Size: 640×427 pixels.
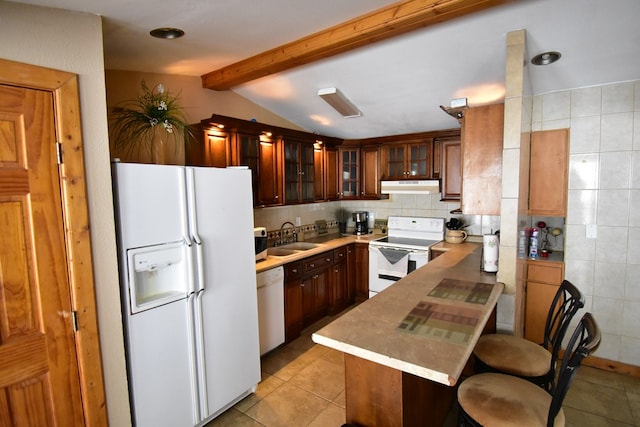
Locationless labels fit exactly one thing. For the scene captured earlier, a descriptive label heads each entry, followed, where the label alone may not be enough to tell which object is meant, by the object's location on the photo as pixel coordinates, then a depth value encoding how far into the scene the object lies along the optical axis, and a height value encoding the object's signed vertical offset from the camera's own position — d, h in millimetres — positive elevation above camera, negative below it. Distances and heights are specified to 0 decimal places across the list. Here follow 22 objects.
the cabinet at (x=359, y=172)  4461 +217
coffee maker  4730 -504
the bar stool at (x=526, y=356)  1728 -942
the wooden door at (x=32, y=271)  1438 -350
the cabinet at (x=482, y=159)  2299 +188
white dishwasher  2959 -1099
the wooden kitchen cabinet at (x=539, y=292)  2967 -992
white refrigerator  1833 -619
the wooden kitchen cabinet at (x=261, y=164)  3215 +268
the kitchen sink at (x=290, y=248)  3641 -695
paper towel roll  2412 -495
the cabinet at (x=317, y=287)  3350 -1126
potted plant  2260 +492
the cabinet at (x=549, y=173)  2898 +100
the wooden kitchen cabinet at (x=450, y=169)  3887 +205
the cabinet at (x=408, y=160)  4062 +348
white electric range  3912 -731
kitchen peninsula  1355 -690
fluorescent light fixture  3105 +880
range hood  3996 +5
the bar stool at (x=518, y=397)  1240 -945
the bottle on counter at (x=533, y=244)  3104 -564
